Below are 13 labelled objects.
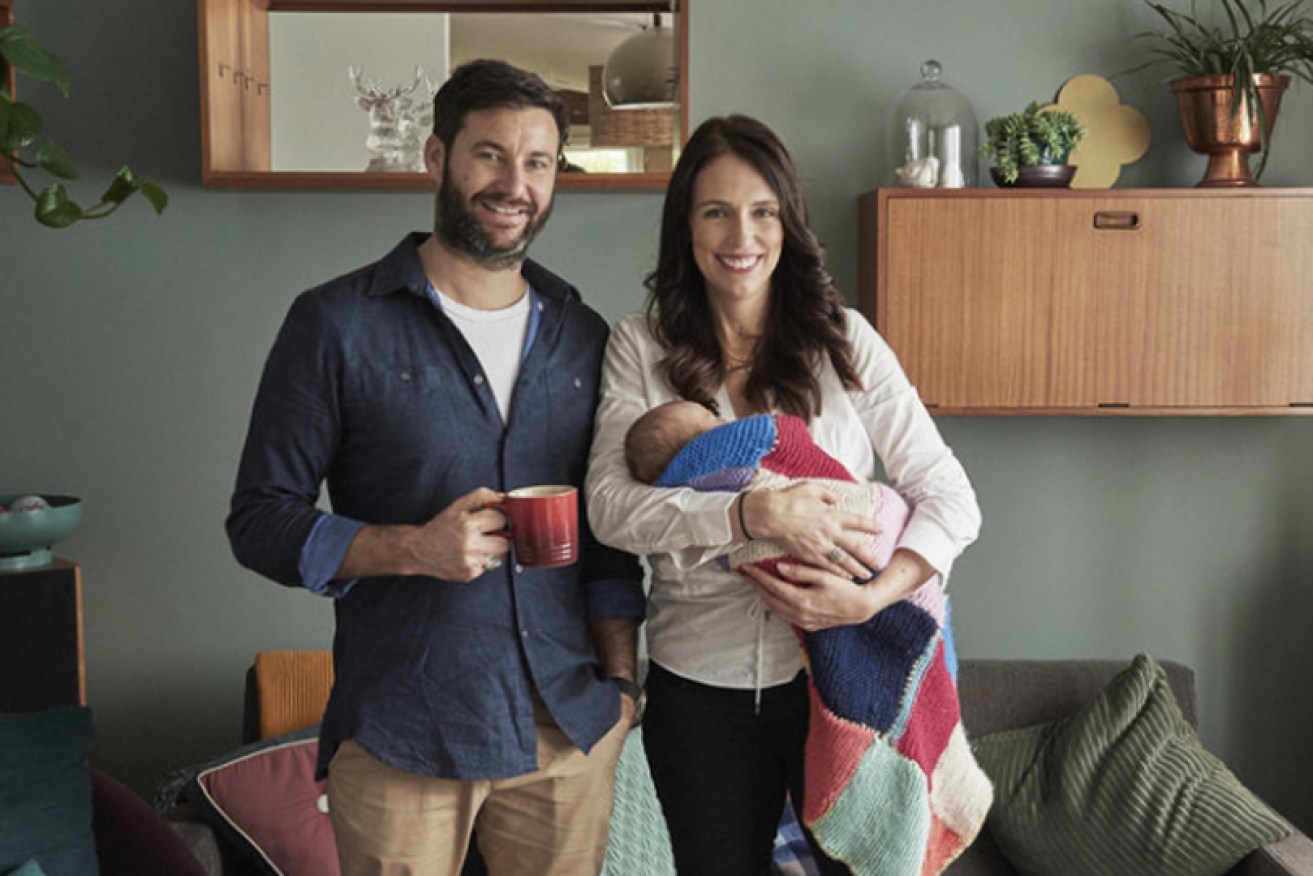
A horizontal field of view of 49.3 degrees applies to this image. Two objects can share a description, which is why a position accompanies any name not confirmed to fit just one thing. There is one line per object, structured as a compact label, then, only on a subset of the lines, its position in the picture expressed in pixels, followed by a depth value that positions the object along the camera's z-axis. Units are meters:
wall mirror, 3.12
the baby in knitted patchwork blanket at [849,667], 1.83
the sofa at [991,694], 2.92
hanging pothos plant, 2.36
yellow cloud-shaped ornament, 3.21
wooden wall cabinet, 3.01
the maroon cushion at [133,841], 2.33
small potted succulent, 3.03
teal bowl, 2.86
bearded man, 1.83
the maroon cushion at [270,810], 2.64
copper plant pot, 3.04
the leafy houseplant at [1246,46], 3.02
